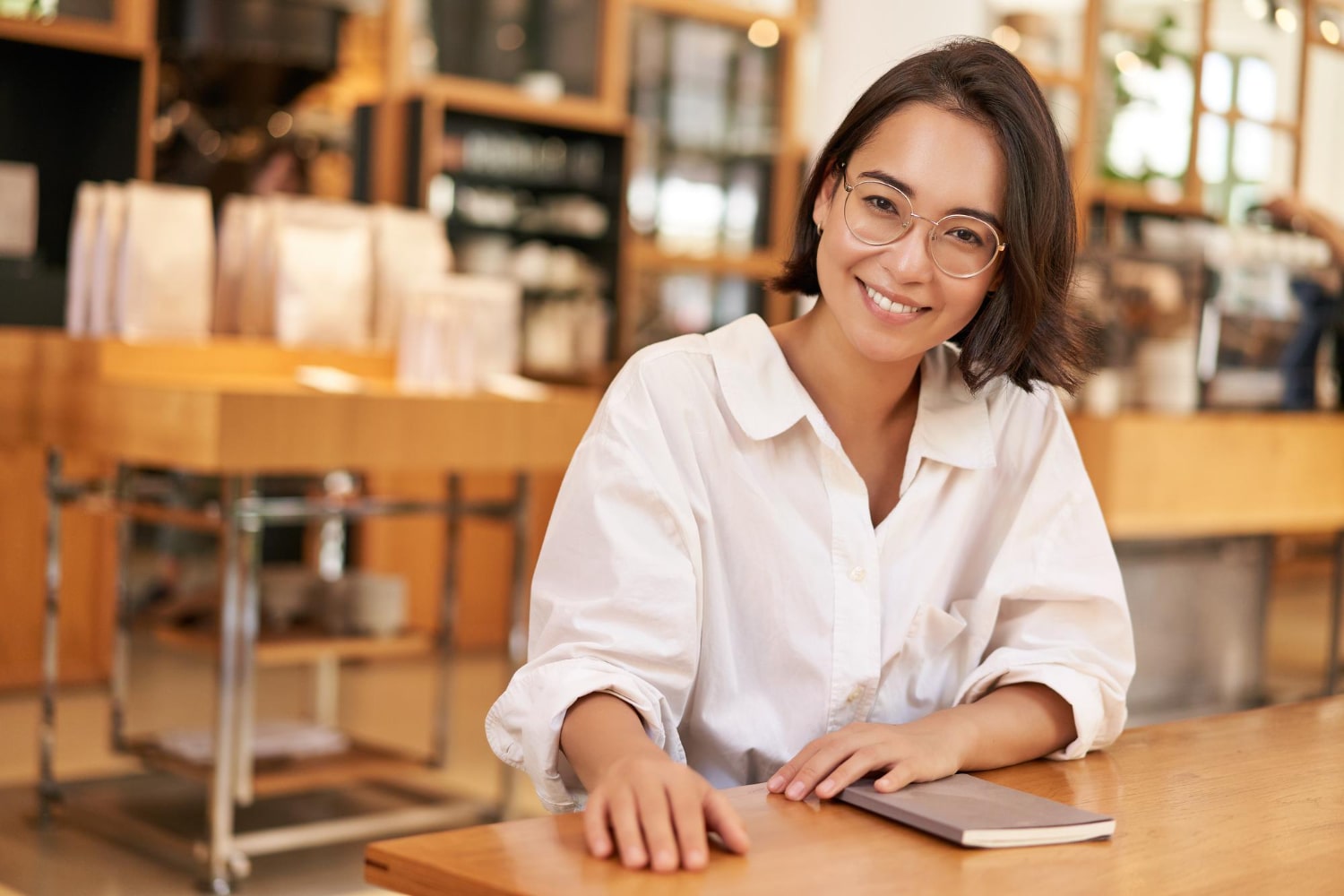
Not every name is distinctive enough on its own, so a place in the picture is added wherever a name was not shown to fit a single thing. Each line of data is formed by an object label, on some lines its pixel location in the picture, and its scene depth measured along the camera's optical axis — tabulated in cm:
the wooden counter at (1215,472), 387
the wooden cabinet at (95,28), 476
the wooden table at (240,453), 285
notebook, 107
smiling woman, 130
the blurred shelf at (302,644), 323
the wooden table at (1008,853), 96
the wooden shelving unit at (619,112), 560
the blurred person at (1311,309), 452
